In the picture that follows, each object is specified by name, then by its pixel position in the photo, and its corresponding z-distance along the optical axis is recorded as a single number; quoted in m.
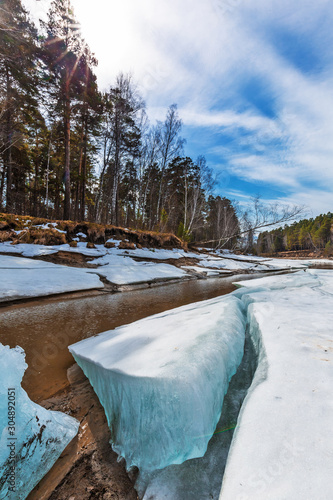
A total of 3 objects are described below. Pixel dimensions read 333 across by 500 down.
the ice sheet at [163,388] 1.23
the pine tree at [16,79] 7.87
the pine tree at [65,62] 10.05
